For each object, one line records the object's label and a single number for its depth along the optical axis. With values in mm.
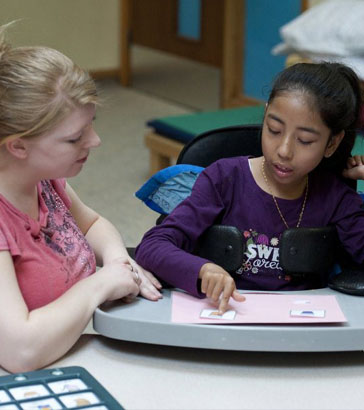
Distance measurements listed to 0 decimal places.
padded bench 4556
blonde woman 1691
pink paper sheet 1761
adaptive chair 1730
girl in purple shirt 1983
